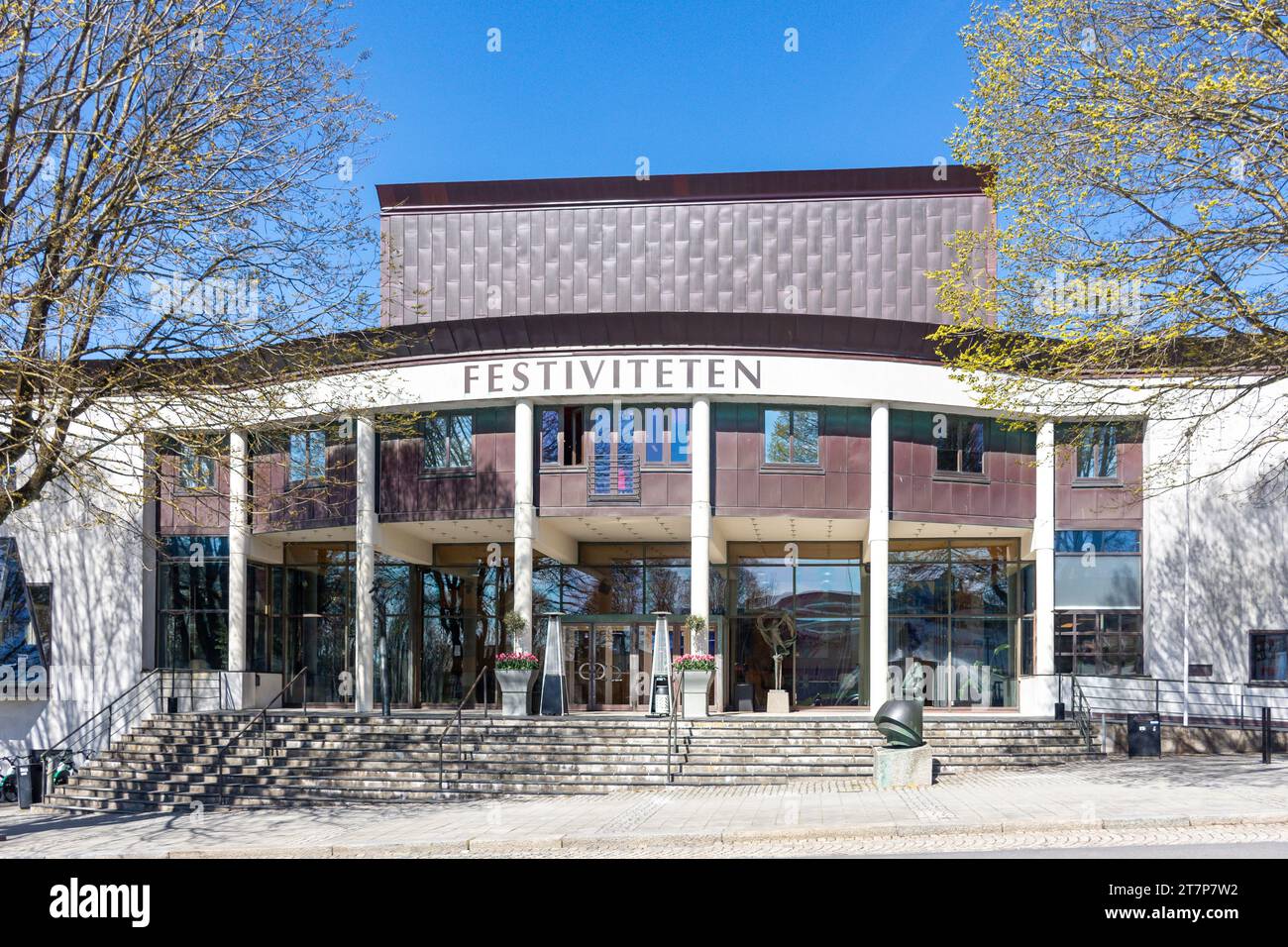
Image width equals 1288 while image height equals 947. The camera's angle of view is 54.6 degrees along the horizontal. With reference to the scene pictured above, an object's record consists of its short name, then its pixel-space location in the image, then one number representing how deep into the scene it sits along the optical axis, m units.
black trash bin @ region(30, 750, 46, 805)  22.47
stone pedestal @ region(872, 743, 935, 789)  18.75
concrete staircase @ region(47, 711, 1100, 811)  20.39
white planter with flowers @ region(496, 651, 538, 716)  24.39
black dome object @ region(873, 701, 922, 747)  18.89
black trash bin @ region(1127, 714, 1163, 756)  22.67
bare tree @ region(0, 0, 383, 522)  15.02
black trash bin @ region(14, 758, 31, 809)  21.47
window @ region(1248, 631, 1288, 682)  26.64
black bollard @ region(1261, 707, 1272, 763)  20.36
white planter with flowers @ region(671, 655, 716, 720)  23.97
